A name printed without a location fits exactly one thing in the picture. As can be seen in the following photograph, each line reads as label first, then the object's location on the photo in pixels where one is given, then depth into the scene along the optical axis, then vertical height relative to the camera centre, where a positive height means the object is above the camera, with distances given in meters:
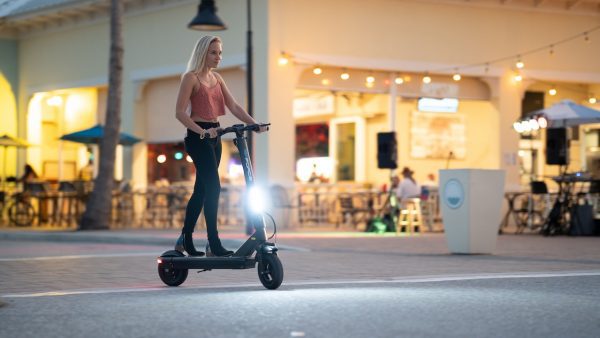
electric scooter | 9.14 -0.45
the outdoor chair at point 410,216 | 23.62 -0.34
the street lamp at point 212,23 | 20.70 +3.17
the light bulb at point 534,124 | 22.72 +1.51
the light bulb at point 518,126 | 24.12 +1.56
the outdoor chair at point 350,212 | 26.08 -0.28
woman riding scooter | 9.56 +0.48
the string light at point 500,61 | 26.17 +3.23
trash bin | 15.22 -0.10
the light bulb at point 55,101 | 31.81 +2.71
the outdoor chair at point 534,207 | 23.25 -0.16
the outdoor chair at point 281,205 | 25.02 -0.12
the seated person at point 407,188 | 23.92 +0.25
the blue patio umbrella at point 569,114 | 22.41 +1.70
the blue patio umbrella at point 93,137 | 26.20 +1.42
